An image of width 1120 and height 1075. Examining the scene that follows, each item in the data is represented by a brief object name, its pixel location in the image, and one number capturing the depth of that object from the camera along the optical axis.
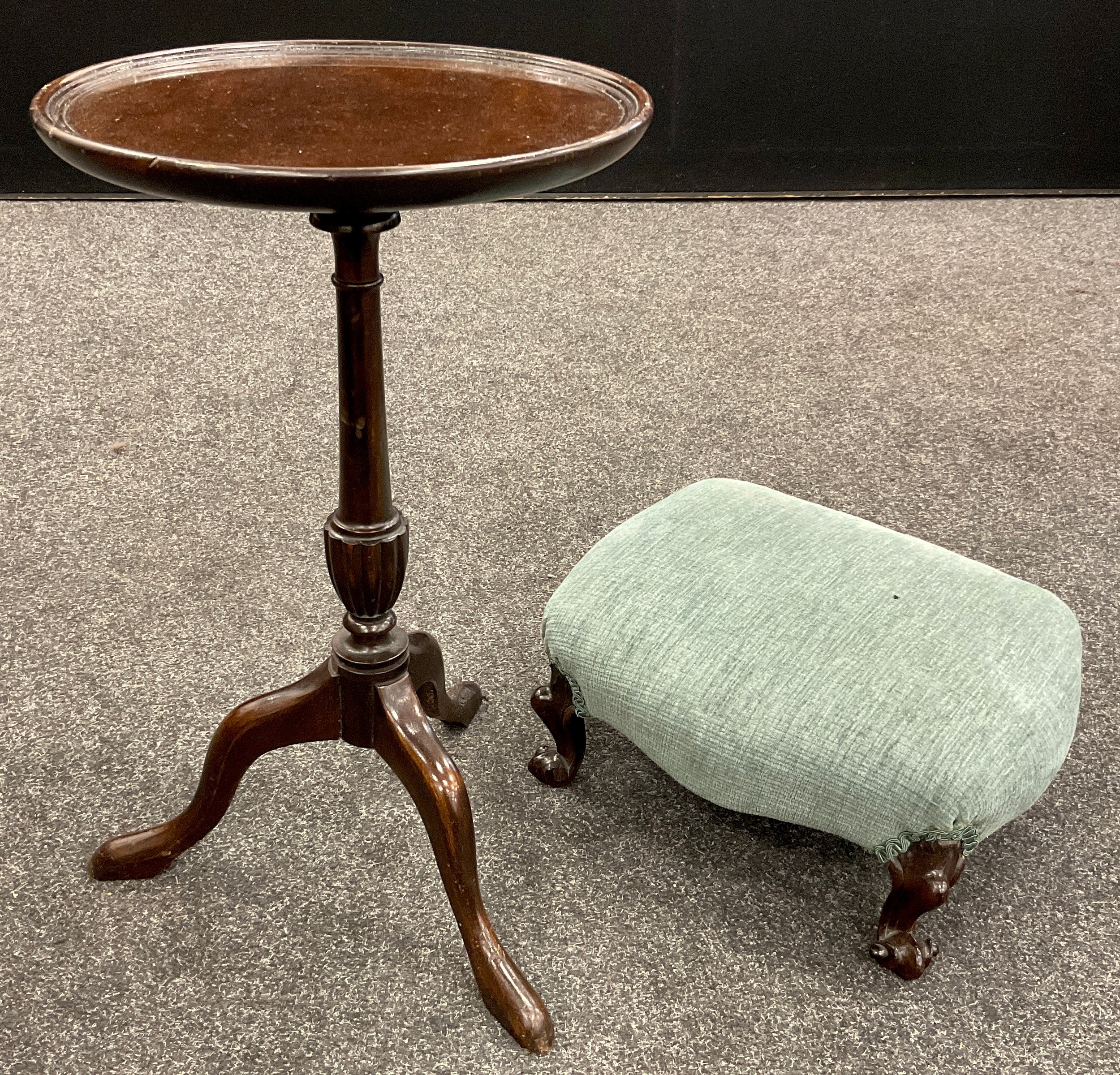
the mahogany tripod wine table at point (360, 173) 0.88
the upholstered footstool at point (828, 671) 1.20
